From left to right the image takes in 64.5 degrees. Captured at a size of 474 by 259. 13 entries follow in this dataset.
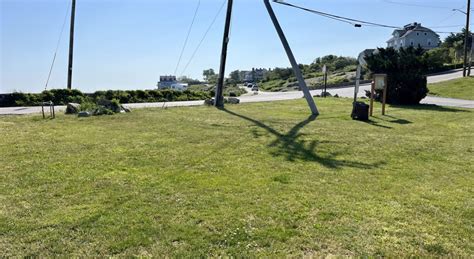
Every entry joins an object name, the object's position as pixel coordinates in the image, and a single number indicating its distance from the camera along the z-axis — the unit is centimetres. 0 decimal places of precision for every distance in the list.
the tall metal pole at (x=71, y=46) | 2329
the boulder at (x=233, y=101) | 2154
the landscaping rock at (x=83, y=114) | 1286
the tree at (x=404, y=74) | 1845
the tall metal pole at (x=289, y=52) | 1448
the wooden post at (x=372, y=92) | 1379
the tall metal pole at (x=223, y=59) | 1712
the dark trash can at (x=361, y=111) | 1243
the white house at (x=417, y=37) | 7638
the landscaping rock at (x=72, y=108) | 1400
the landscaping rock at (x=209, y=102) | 1959
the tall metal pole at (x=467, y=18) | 3619
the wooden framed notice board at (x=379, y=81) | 1423
